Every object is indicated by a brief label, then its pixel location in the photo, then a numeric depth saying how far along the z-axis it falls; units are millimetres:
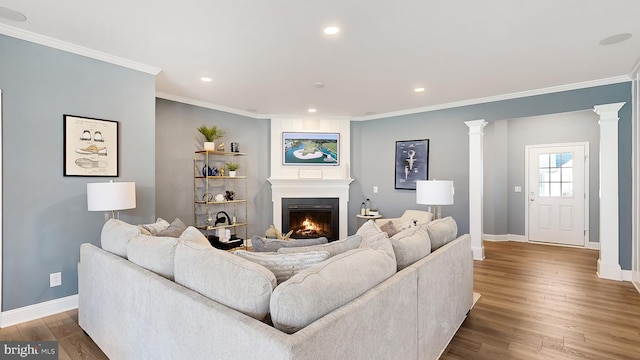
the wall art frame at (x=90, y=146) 2912
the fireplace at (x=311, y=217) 5863
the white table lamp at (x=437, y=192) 3266
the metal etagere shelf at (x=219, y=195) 4934
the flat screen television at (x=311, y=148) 5934
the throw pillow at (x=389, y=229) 2615
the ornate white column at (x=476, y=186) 4762
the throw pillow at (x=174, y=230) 2453
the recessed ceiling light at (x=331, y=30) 2496
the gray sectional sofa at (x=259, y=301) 1124
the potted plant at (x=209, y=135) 4753
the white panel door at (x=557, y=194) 5781
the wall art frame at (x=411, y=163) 5426
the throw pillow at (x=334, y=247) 1783
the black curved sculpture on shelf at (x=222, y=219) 5094
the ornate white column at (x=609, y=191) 3828
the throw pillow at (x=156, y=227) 2523
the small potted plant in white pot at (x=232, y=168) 5156
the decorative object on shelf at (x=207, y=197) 4801
